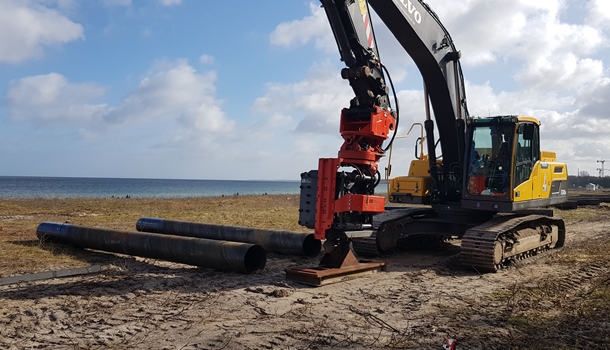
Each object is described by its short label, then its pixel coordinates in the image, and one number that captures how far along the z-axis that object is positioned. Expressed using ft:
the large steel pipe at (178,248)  30.01
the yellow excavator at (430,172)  27.71
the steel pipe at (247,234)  36.52
